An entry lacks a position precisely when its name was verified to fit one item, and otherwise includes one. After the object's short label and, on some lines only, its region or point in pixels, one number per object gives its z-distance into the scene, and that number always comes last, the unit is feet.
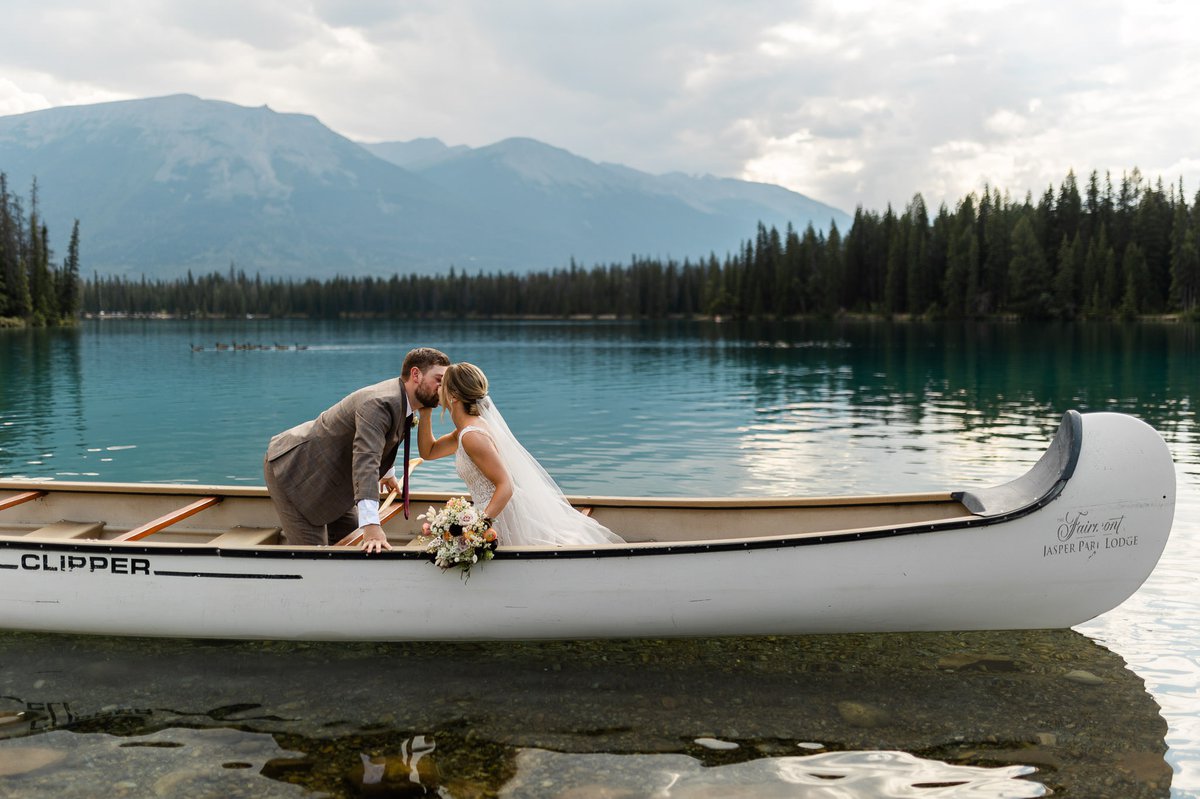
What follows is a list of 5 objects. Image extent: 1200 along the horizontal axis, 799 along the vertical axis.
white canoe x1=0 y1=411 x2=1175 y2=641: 23.26
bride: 23.66
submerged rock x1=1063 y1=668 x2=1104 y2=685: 24.30
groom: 23.67
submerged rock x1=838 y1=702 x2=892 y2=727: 22.06
